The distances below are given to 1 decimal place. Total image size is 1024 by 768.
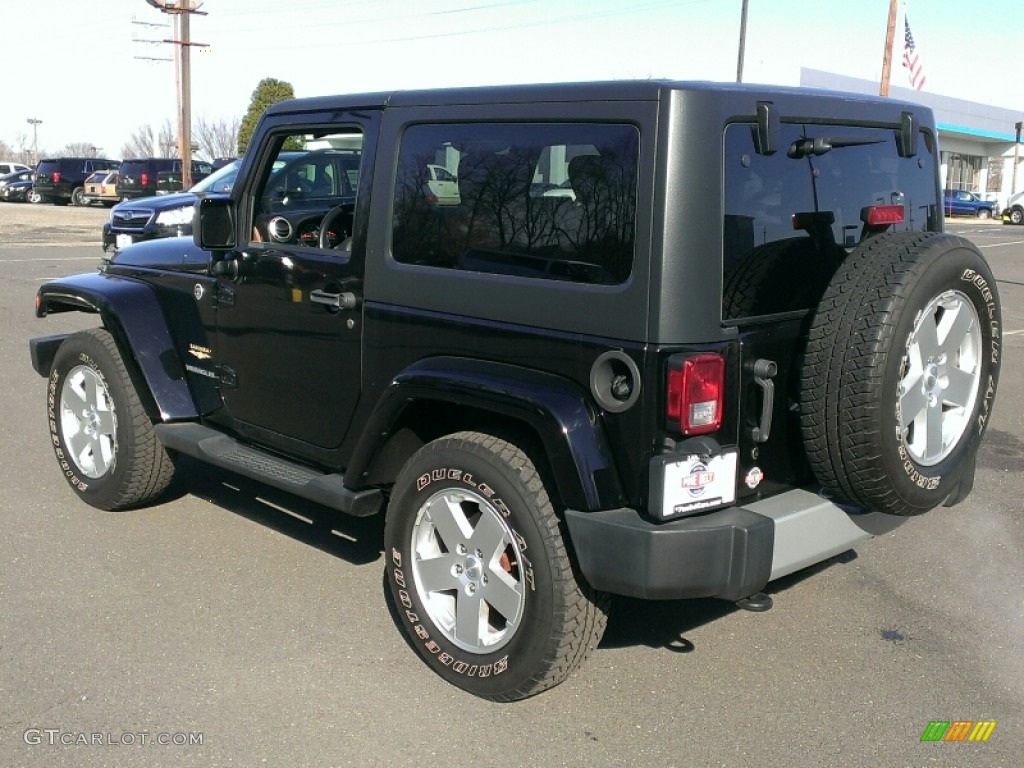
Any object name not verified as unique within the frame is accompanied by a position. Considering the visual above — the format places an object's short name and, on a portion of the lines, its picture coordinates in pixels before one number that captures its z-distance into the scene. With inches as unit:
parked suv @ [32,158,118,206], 1557.6
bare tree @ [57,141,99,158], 3982.8
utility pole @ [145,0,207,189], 1256.2
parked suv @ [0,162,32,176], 1970.6
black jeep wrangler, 124.5
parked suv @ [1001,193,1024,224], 1640.0
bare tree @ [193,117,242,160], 3191.4
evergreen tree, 1509.6
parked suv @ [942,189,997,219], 1903.3
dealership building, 2183.8
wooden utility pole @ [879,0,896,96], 1214.9
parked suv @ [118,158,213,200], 1234.0
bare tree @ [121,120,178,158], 3846.0
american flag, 1566.2
